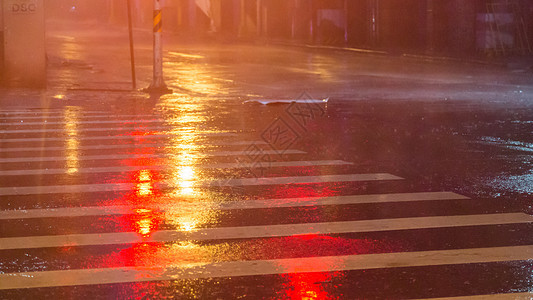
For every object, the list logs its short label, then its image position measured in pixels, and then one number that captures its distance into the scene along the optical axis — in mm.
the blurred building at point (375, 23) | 35594
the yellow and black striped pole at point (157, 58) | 19938
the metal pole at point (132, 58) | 20247
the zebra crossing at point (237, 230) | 5391
